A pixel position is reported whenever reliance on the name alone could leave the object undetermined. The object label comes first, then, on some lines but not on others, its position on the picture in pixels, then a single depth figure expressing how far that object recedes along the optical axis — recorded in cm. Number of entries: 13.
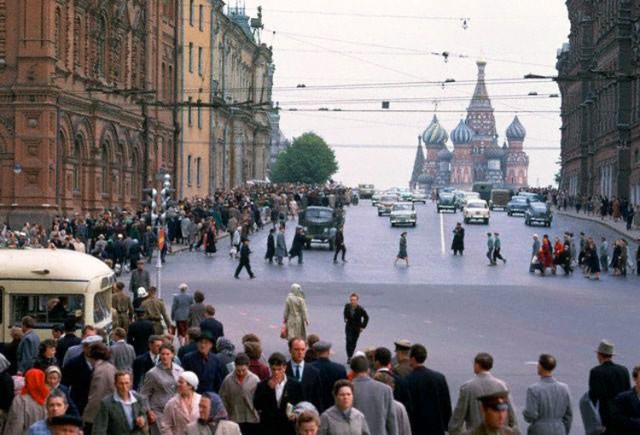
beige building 8269
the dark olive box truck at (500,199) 10600
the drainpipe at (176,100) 7681
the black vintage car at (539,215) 7678
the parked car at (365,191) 13012
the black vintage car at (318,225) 6000
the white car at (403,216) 7600
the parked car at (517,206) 9019
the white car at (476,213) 7912
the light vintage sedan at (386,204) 8883
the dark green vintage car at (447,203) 9619
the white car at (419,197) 11662
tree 16762
